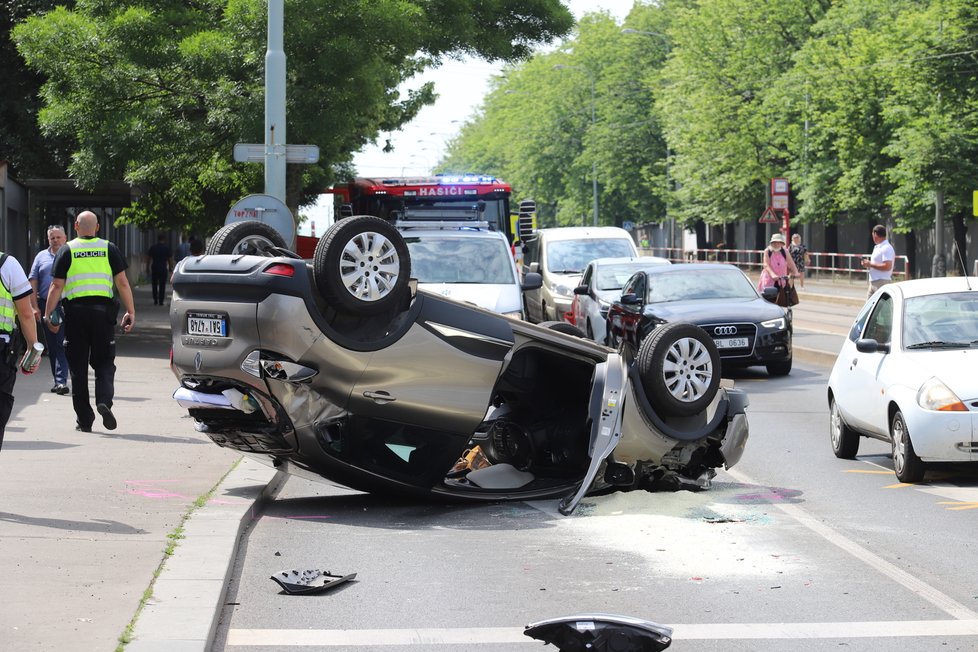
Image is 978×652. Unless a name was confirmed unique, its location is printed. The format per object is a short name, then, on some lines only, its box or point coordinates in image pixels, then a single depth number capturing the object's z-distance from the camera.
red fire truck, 26.72
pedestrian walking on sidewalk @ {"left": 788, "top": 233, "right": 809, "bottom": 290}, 42.88
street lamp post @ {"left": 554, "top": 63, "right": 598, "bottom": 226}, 76.80
